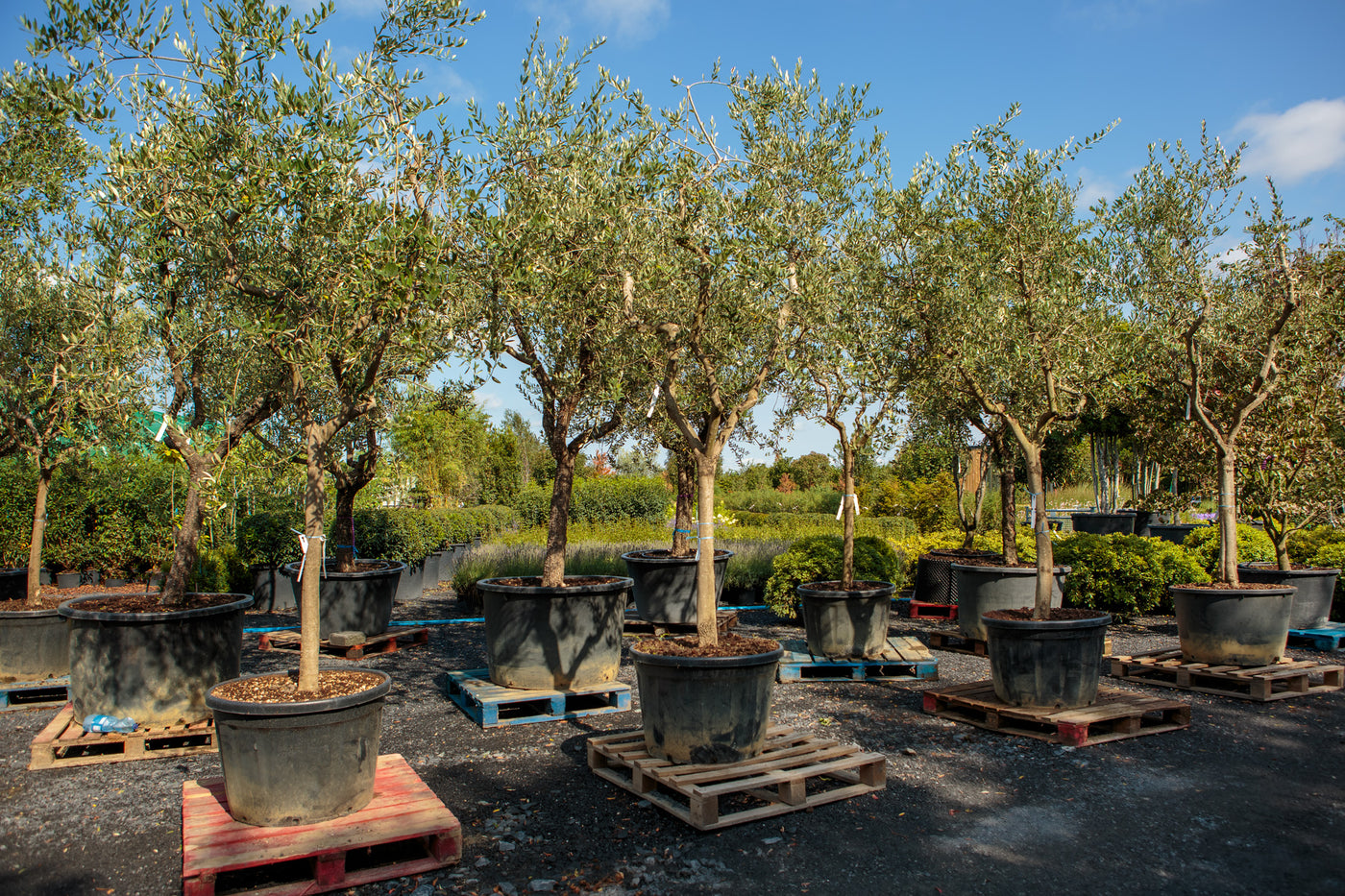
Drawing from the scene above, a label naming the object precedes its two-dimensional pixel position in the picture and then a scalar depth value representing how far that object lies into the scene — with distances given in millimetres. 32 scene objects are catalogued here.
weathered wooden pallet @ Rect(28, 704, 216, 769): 5816
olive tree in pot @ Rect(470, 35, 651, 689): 6355
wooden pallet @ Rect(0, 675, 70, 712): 7266
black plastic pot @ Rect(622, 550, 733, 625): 10859
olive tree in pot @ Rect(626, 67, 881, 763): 5984
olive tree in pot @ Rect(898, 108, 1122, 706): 7645
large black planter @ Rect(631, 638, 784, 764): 5309
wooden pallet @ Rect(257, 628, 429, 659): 9609
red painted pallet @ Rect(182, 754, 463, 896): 3947
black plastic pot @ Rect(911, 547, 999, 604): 12430
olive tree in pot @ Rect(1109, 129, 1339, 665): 8125
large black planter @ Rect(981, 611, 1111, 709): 6629
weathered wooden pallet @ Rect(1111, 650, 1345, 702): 7742
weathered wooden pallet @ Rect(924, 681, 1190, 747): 6379
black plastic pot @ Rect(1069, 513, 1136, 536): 19359
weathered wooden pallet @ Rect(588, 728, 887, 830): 4816
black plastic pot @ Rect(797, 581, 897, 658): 8734
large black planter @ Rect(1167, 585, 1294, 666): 8102
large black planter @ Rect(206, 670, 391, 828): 4332
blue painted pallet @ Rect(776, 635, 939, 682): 8562
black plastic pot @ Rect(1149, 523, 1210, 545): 18000
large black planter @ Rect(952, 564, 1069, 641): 9727
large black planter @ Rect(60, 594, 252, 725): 6148
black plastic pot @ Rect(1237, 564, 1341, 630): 10141
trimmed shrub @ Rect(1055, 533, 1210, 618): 11141
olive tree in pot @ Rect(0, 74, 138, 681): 6686
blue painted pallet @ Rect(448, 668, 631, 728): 6902
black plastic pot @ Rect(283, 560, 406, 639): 9969
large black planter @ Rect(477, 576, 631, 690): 7305
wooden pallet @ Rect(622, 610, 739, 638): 10797
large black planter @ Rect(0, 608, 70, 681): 7469
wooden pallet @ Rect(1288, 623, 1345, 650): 9953
